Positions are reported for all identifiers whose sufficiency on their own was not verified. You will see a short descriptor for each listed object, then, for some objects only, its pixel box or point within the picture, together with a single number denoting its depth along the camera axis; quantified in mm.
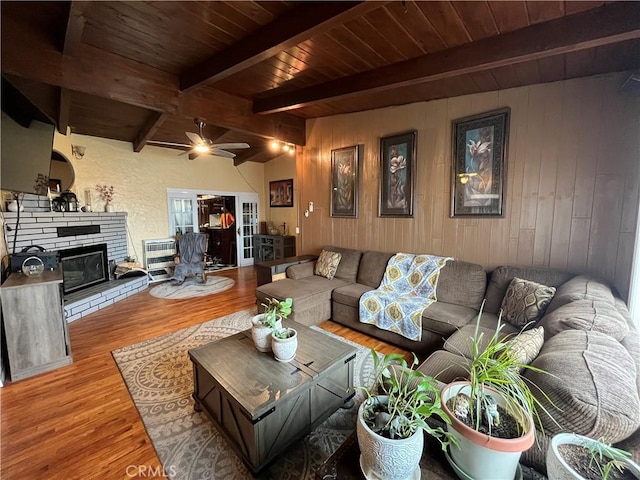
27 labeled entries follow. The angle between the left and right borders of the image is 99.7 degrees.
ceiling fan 3680
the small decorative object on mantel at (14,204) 3188
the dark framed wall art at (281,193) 6762
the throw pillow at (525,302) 2145
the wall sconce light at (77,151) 4469
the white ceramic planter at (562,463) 686
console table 6438
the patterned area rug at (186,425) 1518
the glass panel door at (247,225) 6969
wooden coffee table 1433
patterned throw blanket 2701
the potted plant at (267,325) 1822
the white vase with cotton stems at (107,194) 4788
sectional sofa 893
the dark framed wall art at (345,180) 3979
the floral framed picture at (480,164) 2789
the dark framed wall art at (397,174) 3438
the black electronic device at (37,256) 2689
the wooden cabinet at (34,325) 2256
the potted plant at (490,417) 796
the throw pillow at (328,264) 3867
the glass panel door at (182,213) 5801
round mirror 4211
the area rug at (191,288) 4504
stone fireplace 3426
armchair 5148
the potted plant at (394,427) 800
